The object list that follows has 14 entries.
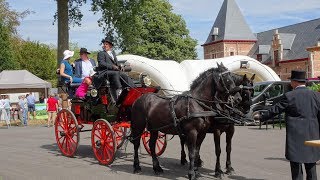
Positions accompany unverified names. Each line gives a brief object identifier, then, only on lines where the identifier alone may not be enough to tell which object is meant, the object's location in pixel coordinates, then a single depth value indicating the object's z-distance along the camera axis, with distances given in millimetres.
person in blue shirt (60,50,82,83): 10867
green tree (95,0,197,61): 52281
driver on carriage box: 9627
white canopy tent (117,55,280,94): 23547
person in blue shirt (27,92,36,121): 25609
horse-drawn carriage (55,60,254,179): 7770
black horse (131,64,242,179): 7723
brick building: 53156
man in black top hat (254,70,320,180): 6191
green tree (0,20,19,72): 47688
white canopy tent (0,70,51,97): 30703
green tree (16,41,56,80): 57406
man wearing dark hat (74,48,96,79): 11047
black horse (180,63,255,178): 7922
